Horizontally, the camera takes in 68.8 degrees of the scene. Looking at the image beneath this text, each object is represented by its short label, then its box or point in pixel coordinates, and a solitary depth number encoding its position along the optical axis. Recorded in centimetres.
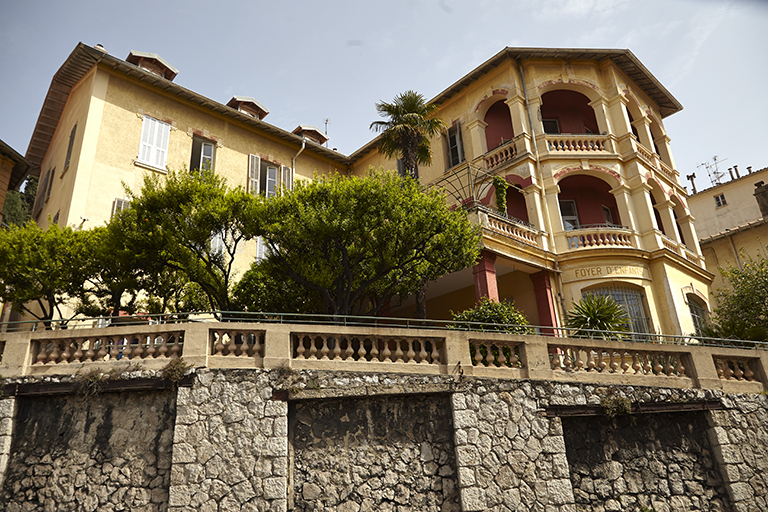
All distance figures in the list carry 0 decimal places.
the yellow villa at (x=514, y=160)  1788
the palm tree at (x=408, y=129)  1730
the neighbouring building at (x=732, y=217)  2441
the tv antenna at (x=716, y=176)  3190
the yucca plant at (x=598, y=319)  1348
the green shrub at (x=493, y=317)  1391
